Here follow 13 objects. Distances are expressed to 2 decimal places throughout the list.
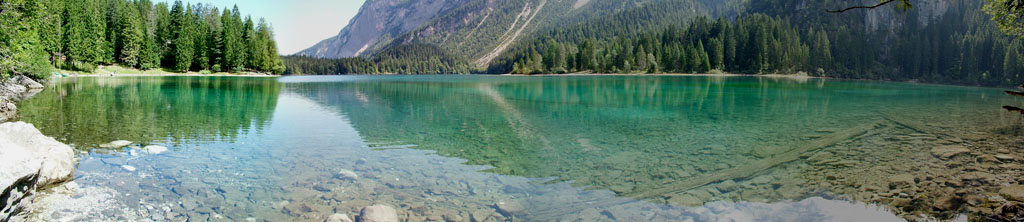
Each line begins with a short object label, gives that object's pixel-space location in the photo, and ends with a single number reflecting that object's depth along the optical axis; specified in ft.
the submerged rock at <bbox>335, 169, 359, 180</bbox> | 36.27
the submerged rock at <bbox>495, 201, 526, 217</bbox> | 29.14
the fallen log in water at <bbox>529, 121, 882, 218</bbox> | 29.53
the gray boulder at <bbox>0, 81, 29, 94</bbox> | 90.28
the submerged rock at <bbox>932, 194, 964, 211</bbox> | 28.68
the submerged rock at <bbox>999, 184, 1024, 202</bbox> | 29.27
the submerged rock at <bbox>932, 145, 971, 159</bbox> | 44.24
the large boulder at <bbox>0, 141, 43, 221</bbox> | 23.75
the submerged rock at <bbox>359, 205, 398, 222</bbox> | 26.91
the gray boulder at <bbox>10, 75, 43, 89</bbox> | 117.60
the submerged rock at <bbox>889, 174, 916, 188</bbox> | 33.81
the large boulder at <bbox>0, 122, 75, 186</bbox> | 30.27
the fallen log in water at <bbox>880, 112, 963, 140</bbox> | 58.34
